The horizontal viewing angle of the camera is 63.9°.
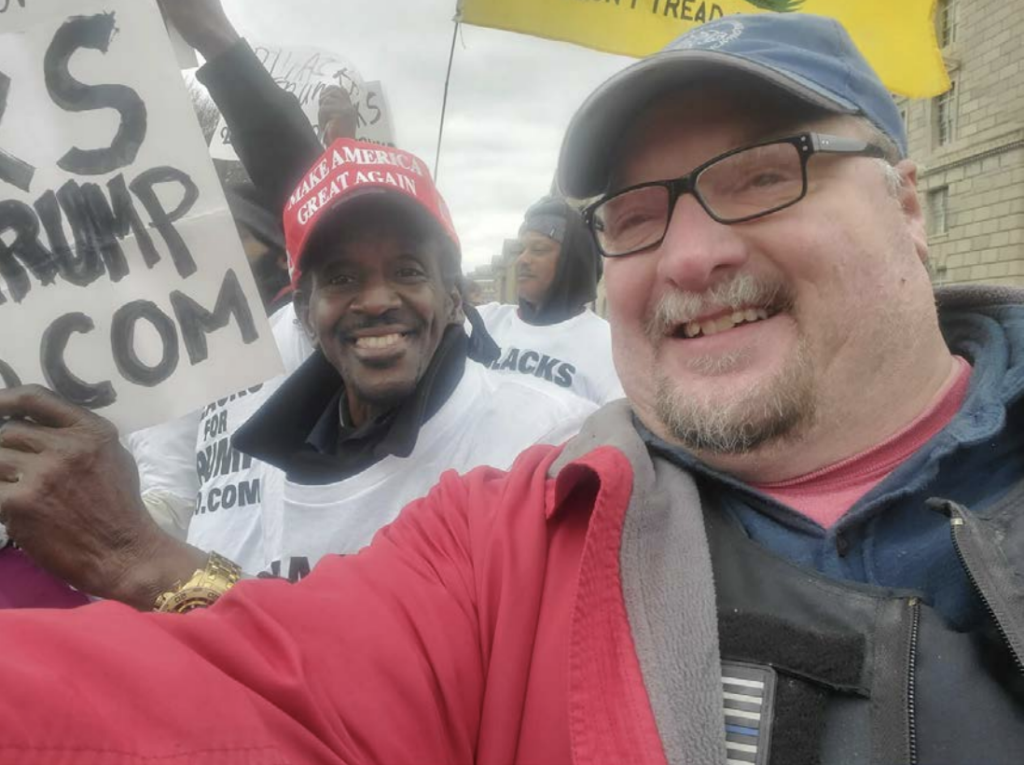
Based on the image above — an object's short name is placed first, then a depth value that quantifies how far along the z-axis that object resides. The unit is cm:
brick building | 2153
